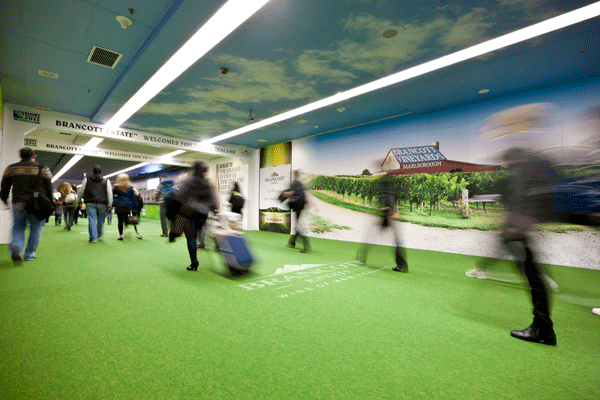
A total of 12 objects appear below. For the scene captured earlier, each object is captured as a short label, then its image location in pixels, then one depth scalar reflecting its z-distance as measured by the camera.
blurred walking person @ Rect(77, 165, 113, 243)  5.89
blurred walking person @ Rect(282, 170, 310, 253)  5.71
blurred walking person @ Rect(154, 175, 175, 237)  4.15
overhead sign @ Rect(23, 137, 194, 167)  10.30
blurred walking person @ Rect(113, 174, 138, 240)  6.37
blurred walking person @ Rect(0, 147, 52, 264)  3.69
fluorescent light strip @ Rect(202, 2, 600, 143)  3.44
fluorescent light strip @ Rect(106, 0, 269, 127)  3.49
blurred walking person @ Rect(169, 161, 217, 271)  3.61
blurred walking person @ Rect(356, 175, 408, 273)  4.04
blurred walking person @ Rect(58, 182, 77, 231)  8.45
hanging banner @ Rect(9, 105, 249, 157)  7.17
